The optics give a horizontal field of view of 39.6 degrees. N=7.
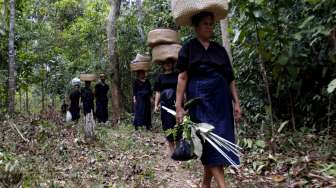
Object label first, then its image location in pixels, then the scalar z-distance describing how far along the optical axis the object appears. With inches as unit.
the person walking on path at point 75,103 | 605.5
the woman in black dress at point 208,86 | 161.5
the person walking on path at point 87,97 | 578.9
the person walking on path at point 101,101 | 581.8
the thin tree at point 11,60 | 466.0
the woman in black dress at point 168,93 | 266.8
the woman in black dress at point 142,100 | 422.0
